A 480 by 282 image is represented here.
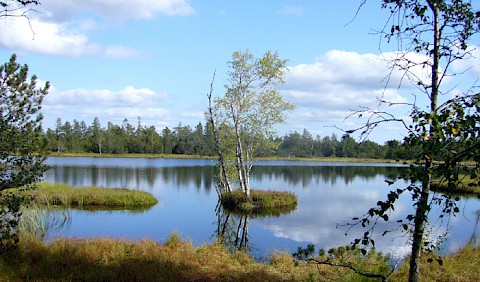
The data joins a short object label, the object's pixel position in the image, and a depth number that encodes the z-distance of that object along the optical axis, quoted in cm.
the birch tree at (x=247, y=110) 2786
